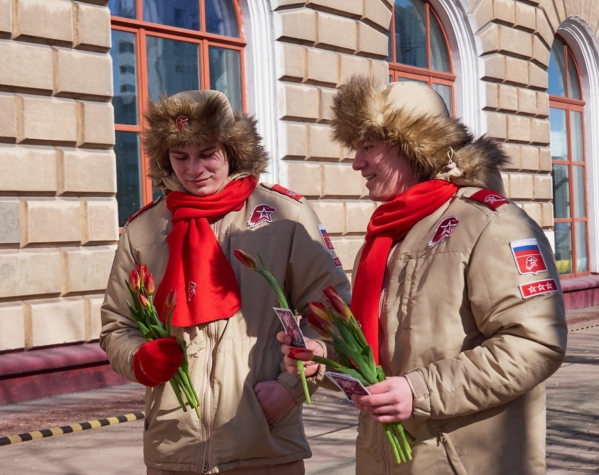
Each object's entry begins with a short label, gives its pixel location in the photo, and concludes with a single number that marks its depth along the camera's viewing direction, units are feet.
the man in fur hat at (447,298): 8.29
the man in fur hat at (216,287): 10.83
